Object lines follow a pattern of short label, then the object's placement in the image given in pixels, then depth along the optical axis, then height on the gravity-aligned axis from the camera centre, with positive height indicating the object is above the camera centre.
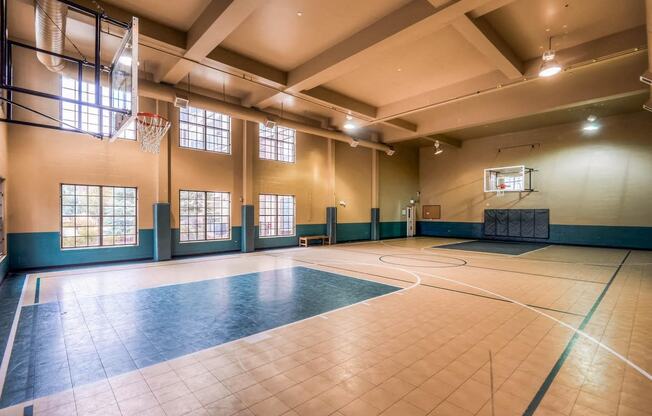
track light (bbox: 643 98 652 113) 8.76 +2.98
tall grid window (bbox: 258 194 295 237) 13.29 -0.29
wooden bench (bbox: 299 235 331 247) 14.31 -1.45
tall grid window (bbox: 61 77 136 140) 8.66 +2.82
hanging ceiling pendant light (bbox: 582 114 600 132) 13.46 +3.70
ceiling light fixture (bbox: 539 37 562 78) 6.60 +3.18
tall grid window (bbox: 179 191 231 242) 11.04 -0.27
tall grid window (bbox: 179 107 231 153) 10.98 +2.90
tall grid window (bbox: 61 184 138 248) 8.85 -0.23
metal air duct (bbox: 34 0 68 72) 5.17 +3.26
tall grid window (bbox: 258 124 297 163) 13.18 +2.87
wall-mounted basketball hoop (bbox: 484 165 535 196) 15.80 +1.59
